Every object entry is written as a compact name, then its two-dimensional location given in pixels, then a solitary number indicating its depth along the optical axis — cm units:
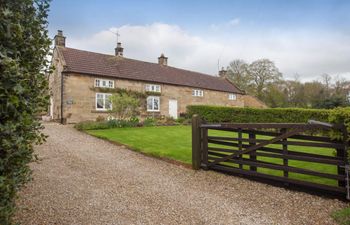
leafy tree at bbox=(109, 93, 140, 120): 1805
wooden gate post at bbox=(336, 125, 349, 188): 478
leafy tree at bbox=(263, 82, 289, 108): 4169
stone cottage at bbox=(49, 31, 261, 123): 1956
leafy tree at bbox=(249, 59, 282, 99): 4266
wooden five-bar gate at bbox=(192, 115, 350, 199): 496
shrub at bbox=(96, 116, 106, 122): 1894
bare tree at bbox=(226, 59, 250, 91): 4391
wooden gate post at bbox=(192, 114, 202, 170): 732
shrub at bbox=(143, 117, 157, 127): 1825
